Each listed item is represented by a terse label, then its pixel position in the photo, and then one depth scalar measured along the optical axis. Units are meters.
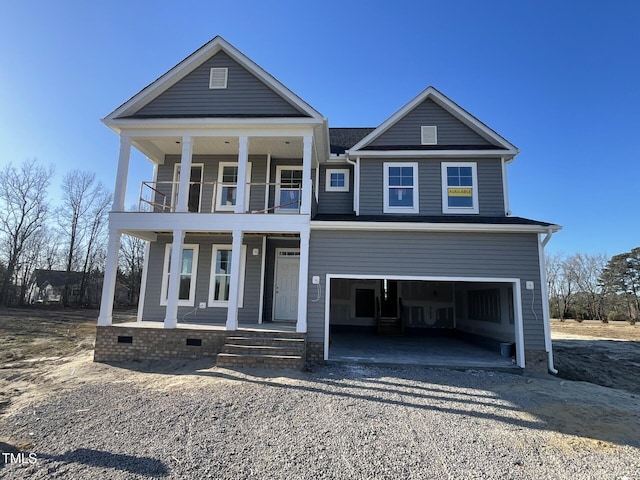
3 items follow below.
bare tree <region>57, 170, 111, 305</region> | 32.19
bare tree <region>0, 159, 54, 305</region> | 29.08
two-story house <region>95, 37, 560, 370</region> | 8.88
